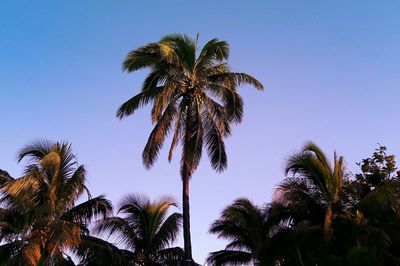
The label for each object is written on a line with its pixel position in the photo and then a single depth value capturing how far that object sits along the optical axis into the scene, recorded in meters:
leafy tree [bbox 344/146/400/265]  19.54
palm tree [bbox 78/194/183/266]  25.32
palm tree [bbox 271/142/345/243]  21.02
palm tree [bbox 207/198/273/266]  24.81
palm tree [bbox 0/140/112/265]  19.64
